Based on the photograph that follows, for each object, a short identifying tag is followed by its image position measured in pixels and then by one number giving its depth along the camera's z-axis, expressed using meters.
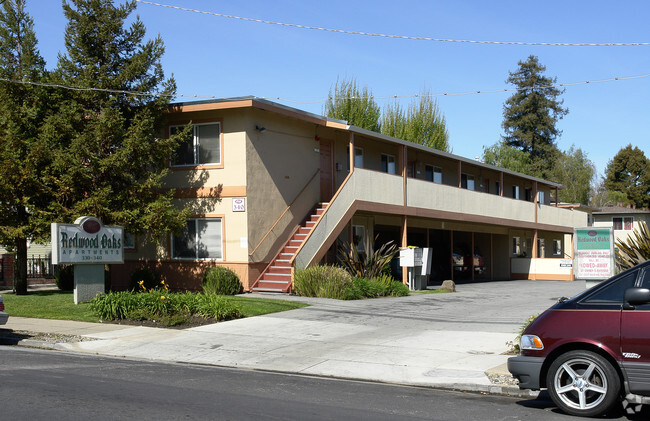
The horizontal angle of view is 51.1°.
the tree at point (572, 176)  69.69
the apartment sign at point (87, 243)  16.64
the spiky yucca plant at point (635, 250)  14.24
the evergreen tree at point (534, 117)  70.06
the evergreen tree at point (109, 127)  19.17
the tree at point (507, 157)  65.19
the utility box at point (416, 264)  23.88
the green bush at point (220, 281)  20.06
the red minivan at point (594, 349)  6.97
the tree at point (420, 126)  47.69
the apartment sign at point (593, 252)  11.57
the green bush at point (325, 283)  19.61
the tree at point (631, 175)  75.38
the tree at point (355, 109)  45.81
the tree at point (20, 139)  18.45
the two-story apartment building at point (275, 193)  21.03
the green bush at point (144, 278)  21.36
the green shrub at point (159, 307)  15.26
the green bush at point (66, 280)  22.30
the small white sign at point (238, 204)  20.89
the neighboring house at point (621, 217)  58.91
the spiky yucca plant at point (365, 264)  22.58
